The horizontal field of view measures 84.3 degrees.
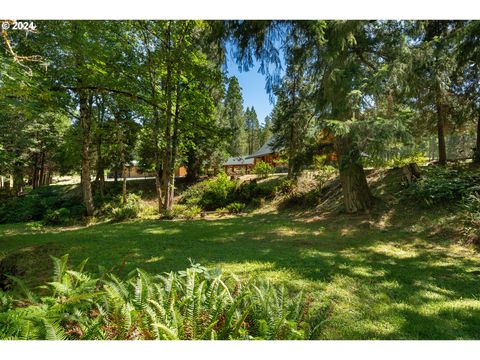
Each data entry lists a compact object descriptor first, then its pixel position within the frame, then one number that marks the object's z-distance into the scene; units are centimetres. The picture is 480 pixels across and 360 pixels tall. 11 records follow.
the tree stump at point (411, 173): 810
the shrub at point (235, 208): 1165
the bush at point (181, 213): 989
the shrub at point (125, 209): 1074
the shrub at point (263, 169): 1596
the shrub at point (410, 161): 1006
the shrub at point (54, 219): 1097
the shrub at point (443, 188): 652
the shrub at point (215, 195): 1305
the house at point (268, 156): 1698
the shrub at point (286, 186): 1174
